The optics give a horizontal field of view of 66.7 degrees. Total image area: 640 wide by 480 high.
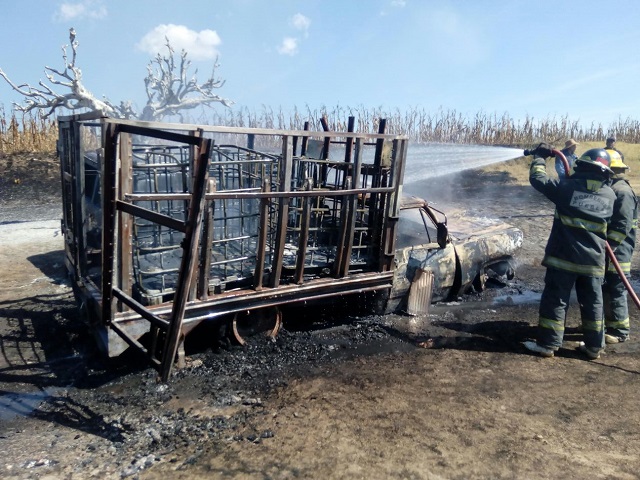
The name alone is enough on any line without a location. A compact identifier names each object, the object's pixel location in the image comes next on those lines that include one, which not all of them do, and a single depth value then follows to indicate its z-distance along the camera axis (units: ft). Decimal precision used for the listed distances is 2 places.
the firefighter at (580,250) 15.90
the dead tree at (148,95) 43.96
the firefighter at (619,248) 17.34
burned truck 11.55
